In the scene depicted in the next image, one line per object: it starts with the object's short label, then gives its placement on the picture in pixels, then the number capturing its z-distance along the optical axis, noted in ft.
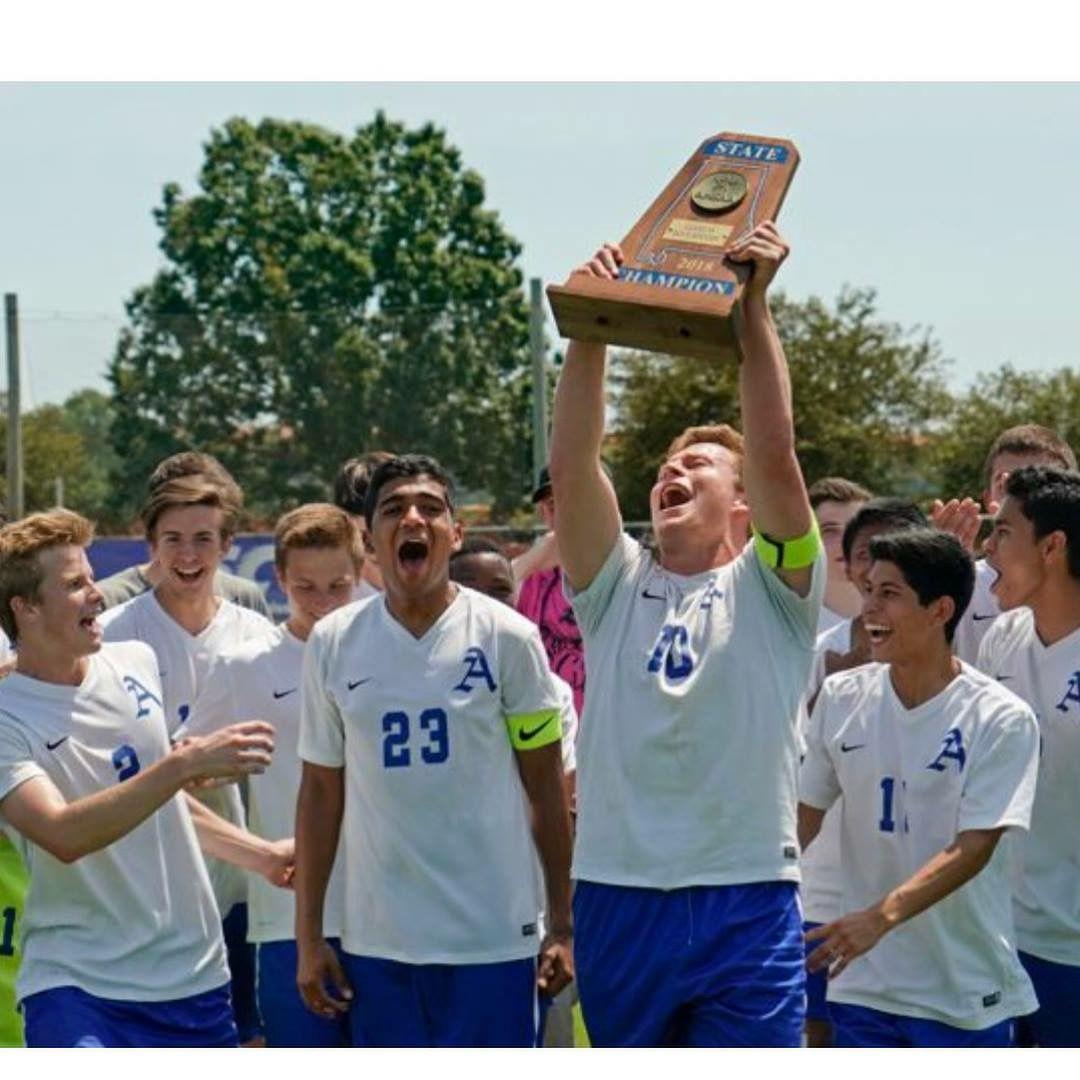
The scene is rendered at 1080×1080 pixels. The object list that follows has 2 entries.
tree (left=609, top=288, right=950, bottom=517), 130.62
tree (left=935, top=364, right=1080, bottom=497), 131.95
